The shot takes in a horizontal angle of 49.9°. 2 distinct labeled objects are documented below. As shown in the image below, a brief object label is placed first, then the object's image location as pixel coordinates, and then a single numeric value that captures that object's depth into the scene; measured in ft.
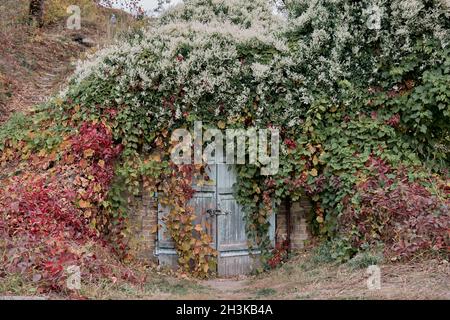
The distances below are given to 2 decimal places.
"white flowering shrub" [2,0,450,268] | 27.89
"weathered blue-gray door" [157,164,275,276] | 29.58
